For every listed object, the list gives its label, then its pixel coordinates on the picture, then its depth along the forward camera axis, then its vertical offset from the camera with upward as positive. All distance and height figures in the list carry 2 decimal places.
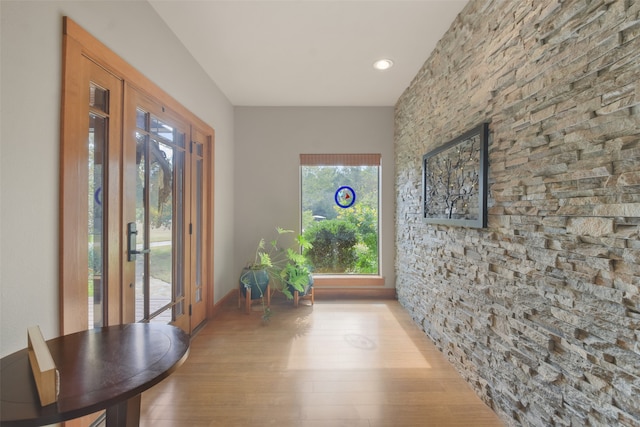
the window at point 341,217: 3.94 -0.05
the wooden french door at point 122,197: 1.36 +0.10
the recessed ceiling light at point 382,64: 2.71 +1.52
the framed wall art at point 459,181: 1.74 +0.26
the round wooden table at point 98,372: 0.70 -0.51
